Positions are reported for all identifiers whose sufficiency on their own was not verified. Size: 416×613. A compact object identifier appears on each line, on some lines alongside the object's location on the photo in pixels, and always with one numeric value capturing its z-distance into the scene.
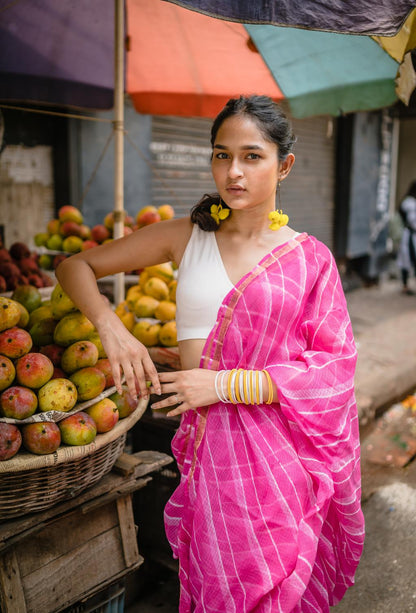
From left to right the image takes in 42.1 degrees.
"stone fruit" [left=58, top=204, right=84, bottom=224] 4.12
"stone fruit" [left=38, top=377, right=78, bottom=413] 1.90
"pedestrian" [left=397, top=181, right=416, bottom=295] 9.23
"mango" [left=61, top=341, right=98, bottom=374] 2.08
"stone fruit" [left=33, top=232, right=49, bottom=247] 4.15
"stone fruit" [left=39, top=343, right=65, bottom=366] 2.11
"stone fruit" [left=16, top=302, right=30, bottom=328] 2.22
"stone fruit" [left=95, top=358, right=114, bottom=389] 2.12
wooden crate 1.81
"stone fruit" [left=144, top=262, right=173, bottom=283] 3.22
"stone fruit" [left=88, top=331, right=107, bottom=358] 2.21
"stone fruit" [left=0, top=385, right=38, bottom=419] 1.83
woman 1.70
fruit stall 1.80
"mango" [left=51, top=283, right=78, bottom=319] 2.22
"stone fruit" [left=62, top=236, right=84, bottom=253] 3.90
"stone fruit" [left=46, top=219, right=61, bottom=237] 4.14
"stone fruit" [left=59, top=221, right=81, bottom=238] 4.00
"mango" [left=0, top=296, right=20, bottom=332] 2.06
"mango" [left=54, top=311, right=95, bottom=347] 2.15
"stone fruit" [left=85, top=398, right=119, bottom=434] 1.99
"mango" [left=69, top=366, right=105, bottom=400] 2.01
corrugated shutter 6.31
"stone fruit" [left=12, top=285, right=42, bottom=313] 2.43
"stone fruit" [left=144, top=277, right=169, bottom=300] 3.07
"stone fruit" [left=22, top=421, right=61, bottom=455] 1.78
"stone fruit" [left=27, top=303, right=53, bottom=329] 2.29
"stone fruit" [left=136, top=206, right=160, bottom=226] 3.80
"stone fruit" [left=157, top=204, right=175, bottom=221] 4.05
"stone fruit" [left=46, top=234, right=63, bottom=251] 4.01
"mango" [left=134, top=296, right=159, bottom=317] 2.96
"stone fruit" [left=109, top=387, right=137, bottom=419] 2.14
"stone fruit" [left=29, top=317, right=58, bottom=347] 2.23
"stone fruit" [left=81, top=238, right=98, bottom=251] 3.82
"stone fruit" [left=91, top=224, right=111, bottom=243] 3.96
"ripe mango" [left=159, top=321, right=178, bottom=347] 2.75
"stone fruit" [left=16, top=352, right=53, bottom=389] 1.92
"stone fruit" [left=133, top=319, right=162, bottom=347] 2.80
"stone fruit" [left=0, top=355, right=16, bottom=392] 1.88
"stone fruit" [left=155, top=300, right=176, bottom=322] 2.89
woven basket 1.75
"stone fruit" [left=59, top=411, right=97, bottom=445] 1.86
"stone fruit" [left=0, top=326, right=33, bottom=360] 1.98
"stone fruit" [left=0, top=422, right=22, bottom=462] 1.73
